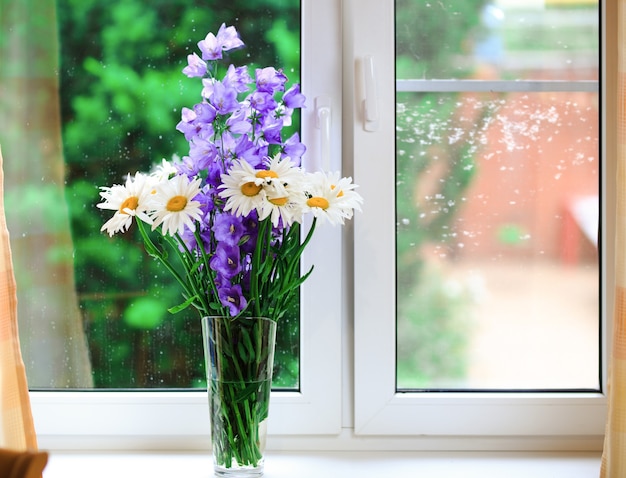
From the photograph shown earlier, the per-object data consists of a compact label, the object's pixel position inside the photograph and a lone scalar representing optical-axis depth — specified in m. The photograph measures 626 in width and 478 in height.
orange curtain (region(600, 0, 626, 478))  2.55
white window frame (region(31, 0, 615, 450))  2.78
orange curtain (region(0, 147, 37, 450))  2.54
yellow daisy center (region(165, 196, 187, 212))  2.50
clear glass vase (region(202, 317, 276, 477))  2.56
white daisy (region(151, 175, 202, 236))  2.49
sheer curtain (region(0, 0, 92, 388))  2.82
